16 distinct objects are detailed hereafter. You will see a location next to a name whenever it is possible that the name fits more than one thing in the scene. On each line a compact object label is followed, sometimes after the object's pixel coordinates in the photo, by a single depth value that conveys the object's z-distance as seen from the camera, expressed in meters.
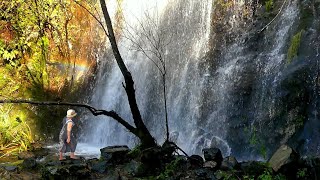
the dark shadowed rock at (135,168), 8.17
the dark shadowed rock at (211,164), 8.12
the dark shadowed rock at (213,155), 8.28
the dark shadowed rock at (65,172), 8.02
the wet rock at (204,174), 7.77
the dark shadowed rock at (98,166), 8.66
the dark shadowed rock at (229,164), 7.95
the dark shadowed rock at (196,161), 8.45
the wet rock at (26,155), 10.56
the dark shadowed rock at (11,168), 8.91
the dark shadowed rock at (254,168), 7.39
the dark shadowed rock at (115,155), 9.12
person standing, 9.35
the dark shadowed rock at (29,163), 9.09
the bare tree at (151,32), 14.22
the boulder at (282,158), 7.18
